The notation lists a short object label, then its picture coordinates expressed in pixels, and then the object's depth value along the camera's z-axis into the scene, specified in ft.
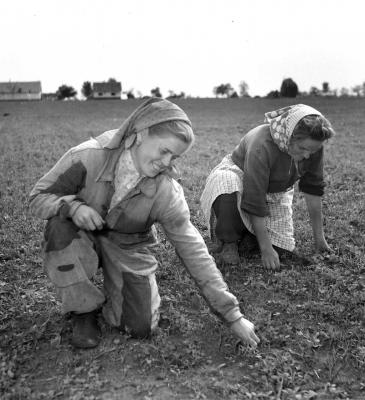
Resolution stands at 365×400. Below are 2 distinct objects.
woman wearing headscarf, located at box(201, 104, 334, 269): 11.19
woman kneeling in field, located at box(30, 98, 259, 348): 8.13
